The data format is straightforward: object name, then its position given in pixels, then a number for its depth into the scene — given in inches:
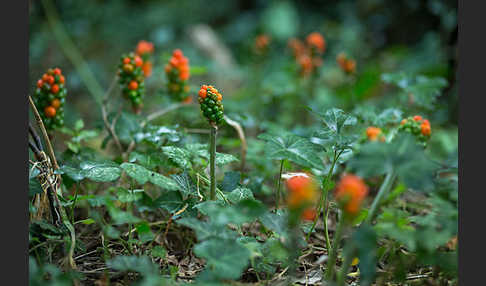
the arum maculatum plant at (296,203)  45.4
